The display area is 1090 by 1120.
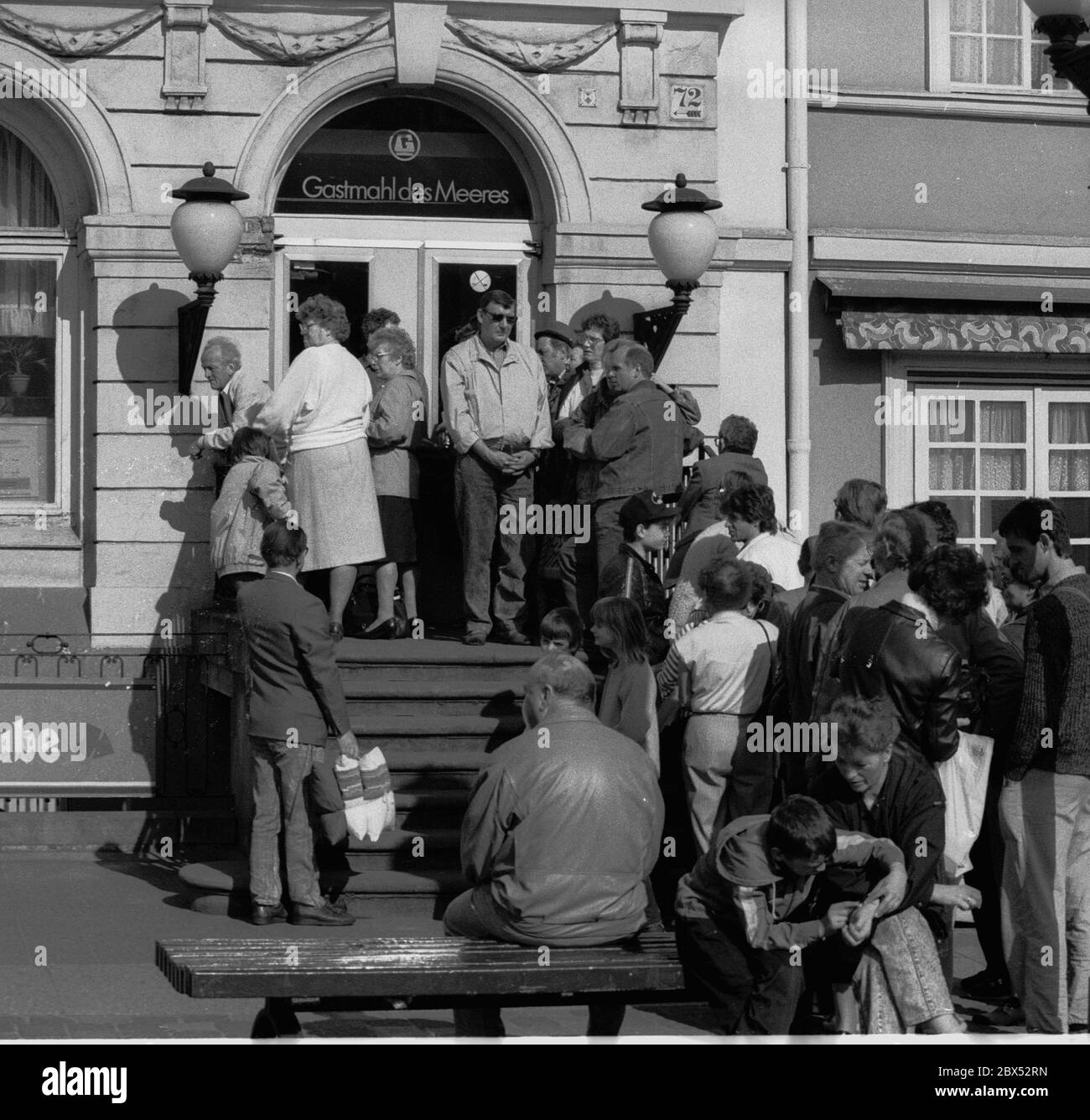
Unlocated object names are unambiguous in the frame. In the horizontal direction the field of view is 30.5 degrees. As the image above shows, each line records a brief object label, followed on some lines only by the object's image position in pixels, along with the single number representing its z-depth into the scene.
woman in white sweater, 11.15
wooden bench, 6.58
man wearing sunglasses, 11.49
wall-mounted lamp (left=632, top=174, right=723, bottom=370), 12.72
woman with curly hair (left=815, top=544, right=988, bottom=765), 7.98
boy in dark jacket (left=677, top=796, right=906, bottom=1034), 6.64
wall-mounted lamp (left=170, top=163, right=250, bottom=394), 12.14
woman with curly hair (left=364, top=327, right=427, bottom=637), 11.73
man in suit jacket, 9.49
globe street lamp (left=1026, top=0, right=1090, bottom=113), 8.16
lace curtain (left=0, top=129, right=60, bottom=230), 13.27
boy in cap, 10.43
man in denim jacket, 10.98
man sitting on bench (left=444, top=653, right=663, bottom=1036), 6.77
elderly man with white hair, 12.42
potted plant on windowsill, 13.36
